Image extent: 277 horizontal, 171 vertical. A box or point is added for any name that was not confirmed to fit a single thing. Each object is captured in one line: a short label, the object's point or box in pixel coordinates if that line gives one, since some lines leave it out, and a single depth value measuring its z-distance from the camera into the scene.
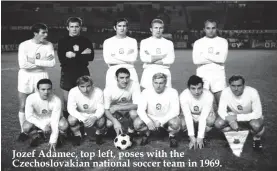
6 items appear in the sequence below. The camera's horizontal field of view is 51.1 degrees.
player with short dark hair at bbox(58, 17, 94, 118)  3.30
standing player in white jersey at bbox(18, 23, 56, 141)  3.21
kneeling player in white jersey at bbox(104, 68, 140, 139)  3.09
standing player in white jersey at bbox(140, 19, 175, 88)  3.46
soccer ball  2.93
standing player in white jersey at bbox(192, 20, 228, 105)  3.43
